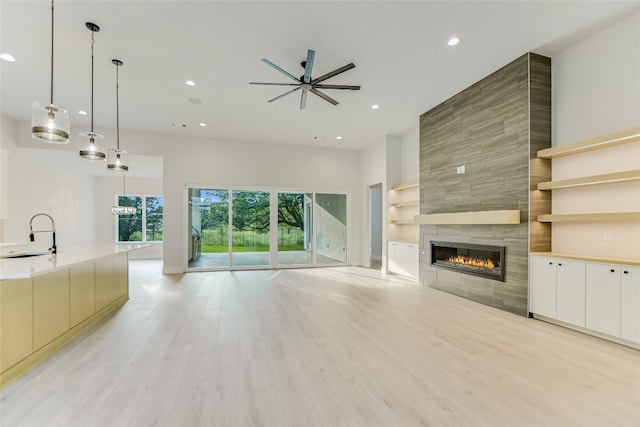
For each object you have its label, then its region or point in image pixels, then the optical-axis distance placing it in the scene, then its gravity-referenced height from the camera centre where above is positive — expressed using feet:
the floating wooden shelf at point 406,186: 20.31 +2.17
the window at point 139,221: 33.53 -1.00
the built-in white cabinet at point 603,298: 9.40 -2.95
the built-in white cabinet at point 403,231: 20.32 -1.39
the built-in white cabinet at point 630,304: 8.92 -2.92
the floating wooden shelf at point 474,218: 12.38 -0.18
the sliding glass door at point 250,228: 24.79 -1.35
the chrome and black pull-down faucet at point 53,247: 10.76 -1.36
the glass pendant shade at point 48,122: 8.09 +2.69
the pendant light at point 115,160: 13.31 +2.57
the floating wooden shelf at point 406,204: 20.25 +0.81
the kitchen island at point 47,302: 7.16 -2.97
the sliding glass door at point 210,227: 24.13 -1.23
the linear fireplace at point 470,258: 13.67 -2.52
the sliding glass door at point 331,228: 26.89 -1.44
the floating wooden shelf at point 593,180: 9.45 +1.31
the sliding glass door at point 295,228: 26.00 -1.41
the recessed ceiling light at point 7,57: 11.96 +6.85
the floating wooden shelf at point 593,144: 9.52 +2.70
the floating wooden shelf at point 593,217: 9.40 -0.09
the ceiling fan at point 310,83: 10.92 +5.83
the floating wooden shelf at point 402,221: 20.81 -0.59
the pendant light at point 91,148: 11.14 +2.65
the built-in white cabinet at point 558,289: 10.41 -2.99
